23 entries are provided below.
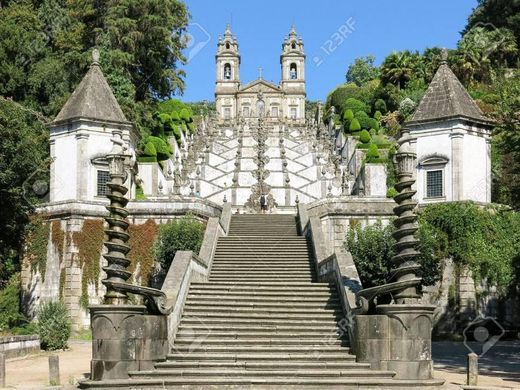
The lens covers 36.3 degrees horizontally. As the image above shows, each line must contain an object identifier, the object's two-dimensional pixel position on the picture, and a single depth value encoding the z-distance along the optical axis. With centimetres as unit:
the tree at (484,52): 5581
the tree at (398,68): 6256
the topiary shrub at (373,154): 4868
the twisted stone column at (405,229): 1808
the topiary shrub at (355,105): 6844
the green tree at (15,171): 2905
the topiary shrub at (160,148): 5241
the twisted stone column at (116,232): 1833
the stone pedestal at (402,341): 1755
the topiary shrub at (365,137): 5741
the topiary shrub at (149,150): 4959
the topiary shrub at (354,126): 6231
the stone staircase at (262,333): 1742
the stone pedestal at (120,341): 1767
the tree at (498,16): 6425
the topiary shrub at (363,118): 6297
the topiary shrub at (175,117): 6794
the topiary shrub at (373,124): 6238
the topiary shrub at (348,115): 6606
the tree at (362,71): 10419
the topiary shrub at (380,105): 6561
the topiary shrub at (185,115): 7072
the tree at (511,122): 2330
